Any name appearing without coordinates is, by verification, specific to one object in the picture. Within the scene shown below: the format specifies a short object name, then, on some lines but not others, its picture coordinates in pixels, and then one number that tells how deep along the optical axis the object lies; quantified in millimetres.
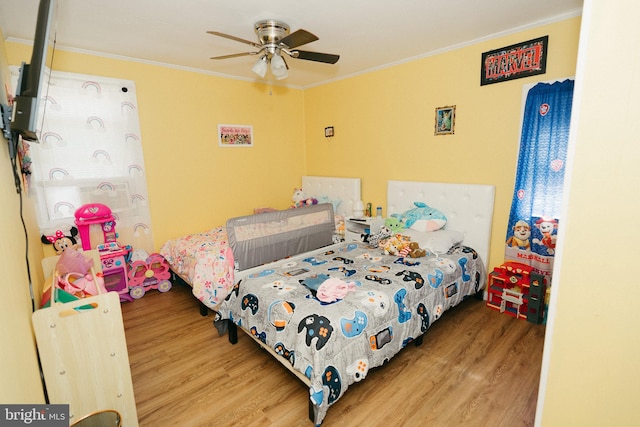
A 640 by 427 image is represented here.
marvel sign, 2523
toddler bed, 2713
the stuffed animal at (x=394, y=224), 3219
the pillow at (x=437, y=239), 2852
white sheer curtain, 2898
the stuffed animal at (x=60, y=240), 2879
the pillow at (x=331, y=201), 4227
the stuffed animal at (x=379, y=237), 3113
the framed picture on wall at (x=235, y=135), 3977
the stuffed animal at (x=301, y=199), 4281
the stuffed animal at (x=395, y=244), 2788
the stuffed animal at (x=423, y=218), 3137
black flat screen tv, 1224
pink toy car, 3270
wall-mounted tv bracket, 1317
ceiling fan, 2391
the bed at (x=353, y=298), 1705
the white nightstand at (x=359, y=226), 3482
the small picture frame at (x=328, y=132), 4367
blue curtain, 2461
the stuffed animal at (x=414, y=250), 2719
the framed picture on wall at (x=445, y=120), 3121
